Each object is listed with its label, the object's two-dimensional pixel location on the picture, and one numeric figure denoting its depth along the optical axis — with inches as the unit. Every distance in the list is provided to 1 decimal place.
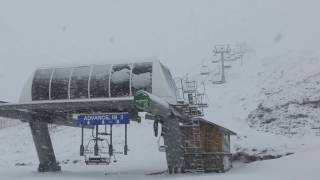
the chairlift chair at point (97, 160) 999.1
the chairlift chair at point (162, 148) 1121.4
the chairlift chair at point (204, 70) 2531.0
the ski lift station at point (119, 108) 1043.9
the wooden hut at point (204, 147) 1167.6
